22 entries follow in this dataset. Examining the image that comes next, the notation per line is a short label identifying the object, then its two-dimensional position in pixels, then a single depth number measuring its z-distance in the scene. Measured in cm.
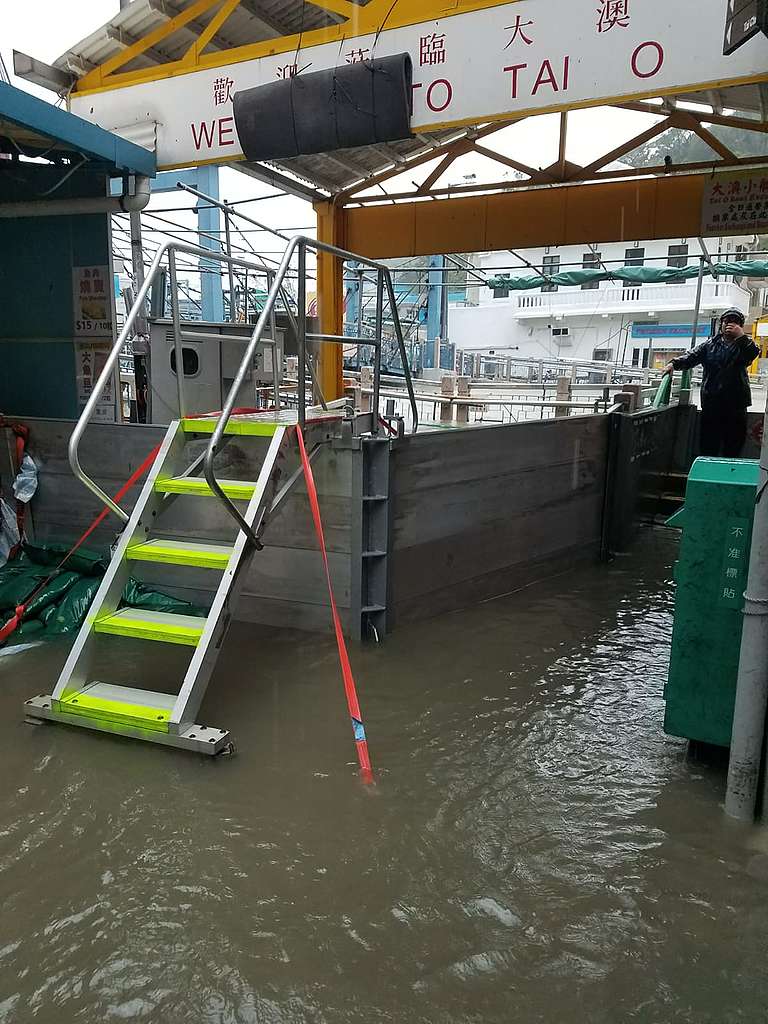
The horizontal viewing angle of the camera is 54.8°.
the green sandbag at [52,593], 522
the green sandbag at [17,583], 530
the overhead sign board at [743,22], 280
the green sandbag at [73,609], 516
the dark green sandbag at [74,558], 548
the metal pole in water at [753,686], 298
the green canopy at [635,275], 1198
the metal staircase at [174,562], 366
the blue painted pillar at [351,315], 2152
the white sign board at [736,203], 878
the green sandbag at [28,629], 509
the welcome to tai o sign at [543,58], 476
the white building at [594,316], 3091
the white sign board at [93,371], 643
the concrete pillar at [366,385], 1450
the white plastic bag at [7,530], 588
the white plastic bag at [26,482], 591
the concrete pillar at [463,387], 1434
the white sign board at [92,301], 631
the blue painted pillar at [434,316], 3108
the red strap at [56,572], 495
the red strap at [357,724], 355
